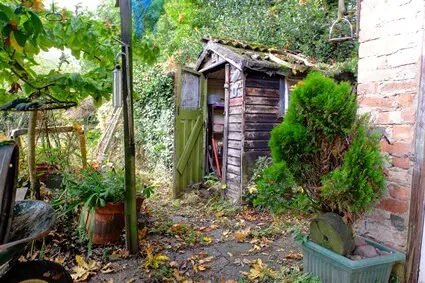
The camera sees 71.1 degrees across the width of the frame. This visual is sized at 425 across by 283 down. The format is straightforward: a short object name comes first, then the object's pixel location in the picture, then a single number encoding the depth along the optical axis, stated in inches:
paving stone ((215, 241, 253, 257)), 130.9
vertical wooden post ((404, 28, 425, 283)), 79.9
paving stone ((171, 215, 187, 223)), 170.6
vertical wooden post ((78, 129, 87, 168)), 164.2
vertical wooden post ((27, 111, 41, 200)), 124.1
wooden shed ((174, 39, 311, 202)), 191.2
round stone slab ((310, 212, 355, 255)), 82.3
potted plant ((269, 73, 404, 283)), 80.2
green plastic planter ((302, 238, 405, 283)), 77.5
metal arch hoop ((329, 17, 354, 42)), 116.4
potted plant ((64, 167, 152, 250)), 124.4
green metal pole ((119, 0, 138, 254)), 109.2
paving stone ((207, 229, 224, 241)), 148.1
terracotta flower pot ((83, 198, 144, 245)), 126.0
